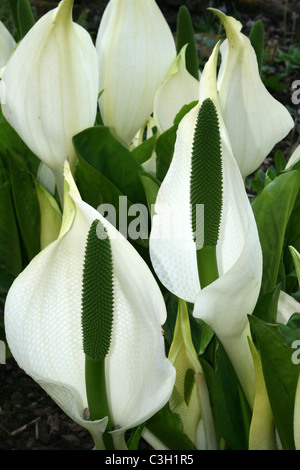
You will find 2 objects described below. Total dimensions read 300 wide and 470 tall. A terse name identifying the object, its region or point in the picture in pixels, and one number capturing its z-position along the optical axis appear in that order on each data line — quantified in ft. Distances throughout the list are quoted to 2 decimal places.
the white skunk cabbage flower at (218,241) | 2.44
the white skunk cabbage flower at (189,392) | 2.71
